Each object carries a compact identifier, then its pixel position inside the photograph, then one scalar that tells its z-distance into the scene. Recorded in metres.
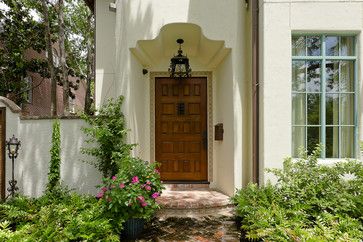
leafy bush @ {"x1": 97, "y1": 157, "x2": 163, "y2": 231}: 3.93
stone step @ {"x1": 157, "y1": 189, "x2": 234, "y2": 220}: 4.81
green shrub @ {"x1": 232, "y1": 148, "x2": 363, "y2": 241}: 3.26
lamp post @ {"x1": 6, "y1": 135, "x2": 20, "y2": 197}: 5.30
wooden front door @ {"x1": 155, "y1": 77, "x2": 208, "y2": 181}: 6.68
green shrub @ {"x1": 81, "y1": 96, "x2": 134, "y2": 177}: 5.11
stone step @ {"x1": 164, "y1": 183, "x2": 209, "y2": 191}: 6.12
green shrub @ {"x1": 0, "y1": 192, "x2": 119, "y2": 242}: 3.50
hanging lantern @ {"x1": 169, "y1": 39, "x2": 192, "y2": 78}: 5.89
